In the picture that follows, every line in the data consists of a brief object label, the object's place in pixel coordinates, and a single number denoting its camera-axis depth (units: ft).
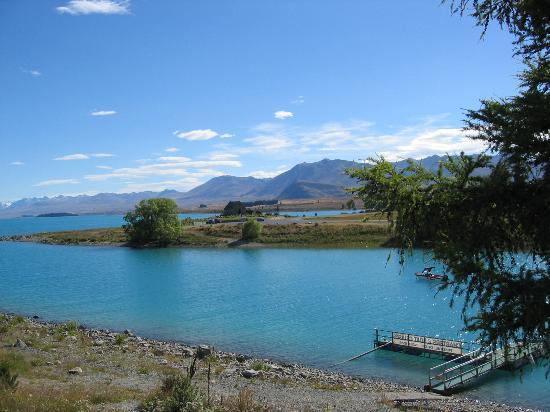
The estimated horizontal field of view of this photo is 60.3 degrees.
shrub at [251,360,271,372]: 91.50
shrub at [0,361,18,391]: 52.30
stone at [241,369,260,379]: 84.94
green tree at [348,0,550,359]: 27.78
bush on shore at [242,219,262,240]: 381.19
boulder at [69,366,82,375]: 79.41
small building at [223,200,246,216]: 612.08
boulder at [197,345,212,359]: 101.30
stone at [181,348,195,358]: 102.45
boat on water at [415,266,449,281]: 197.98
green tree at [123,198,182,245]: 387.14
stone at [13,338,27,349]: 104.01
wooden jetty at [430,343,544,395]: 84.33
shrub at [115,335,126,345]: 112.78
